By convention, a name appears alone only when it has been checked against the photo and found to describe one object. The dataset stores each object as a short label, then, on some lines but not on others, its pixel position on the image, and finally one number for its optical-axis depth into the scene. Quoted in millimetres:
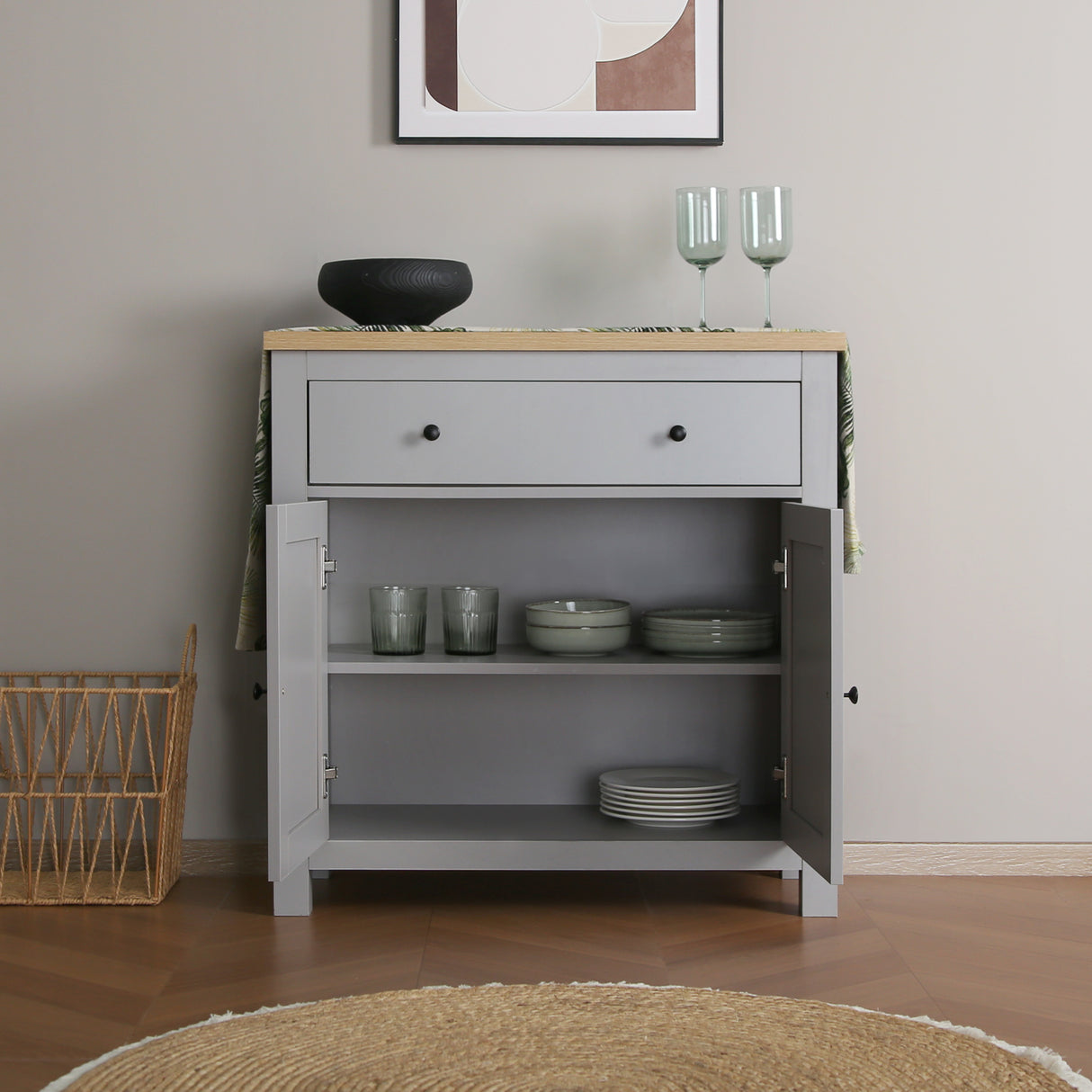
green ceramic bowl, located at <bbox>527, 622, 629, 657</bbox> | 2252
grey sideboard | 2053
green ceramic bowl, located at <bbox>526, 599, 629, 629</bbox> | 2254
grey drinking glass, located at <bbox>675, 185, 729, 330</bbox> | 2279
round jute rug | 1443
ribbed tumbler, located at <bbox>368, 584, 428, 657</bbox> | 2270
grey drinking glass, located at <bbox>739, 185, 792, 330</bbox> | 2262
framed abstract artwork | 2426
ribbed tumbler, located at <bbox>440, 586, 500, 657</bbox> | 2271
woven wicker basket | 2314
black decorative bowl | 2188
